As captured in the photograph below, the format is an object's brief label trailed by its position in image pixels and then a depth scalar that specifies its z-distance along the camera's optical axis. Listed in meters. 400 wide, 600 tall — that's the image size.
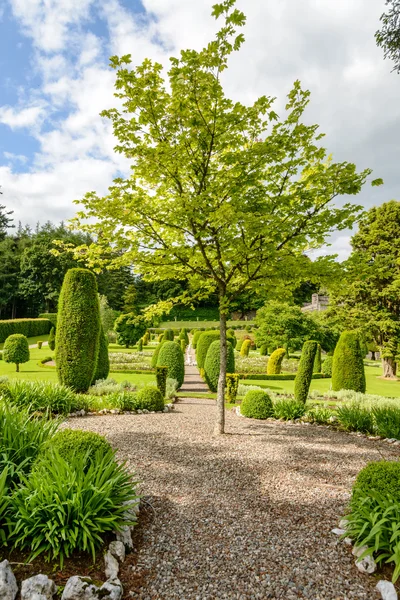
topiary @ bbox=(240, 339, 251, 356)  26.21
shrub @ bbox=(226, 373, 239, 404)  10.86
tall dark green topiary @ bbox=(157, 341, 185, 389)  13.10
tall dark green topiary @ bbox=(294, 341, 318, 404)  9.27
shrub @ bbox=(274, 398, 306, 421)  8.24
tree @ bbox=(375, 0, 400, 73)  5.45
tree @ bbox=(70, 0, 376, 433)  5.05
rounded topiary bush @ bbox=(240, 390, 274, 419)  8.43
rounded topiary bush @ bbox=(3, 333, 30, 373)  15.33
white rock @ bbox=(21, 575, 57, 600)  2.19
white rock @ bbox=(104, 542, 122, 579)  2.47
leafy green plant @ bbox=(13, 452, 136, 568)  2.54
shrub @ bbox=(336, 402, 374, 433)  7.17
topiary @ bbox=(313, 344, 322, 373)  20.27
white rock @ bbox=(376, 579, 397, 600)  2.36
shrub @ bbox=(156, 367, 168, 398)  10.06
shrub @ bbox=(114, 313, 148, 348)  28.50
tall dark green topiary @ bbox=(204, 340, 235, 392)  12.56
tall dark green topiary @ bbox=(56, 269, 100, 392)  9.71
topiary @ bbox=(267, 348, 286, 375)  18.17
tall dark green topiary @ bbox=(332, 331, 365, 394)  11.26
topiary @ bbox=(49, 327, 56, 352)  25.01
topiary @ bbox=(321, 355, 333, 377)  19.53
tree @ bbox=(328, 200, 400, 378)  18.61
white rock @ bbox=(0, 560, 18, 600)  2.18
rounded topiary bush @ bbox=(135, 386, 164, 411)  8.31
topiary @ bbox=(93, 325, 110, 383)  12.20
